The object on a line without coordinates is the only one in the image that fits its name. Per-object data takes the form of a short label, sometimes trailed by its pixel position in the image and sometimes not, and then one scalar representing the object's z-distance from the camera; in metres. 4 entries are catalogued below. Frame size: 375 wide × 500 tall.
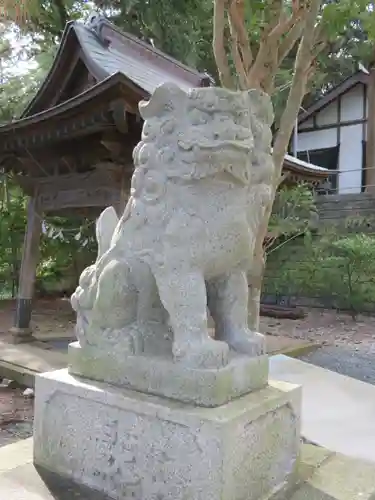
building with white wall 12.91
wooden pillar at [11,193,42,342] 6.05
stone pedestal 1.39
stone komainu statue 1.48
